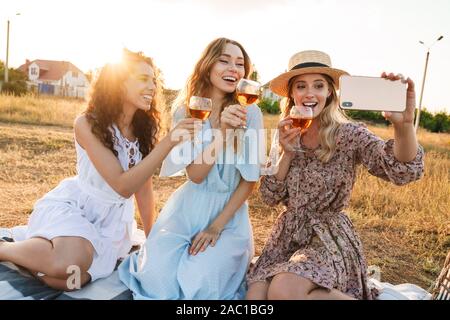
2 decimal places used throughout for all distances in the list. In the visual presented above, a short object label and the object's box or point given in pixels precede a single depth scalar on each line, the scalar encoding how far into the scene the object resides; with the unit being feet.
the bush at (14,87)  90.14
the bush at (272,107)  118.04
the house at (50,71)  197.88
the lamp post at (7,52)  93.34
